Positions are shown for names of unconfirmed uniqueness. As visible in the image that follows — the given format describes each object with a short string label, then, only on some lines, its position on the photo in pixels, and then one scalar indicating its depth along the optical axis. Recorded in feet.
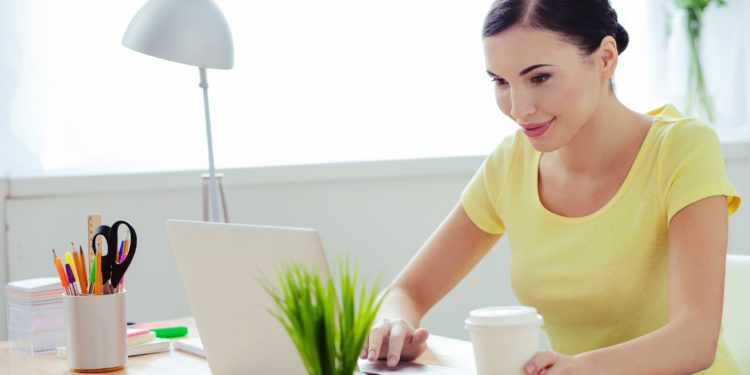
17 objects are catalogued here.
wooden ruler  7.09
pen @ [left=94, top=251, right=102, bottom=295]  6.93
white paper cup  5.66
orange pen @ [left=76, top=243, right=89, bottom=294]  6.95
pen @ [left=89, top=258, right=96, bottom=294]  6.95
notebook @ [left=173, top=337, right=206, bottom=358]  7.33
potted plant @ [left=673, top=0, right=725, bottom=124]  12.81
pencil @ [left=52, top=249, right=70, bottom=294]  6.96
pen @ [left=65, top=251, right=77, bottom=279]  6.99
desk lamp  8.23
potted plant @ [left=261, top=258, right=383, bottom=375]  5.13
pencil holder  6.90
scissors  6.97
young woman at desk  6.80
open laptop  5.96
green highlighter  7.81
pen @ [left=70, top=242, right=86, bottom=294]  6.94
